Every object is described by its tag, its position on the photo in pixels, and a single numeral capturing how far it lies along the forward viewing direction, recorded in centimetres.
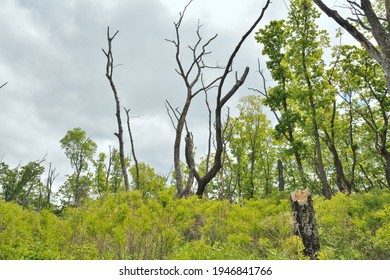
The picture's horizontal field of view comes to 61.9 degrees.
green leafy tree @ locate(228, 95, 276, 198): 2527
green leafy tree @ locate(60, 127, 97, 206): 2964
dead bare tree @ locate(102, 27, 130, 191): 1340
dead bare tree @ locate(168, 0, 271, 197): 1026
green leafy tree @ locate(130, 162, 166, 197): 2362
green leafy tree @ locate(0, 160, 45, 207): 2872
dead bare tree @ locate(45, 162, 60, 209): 2900
